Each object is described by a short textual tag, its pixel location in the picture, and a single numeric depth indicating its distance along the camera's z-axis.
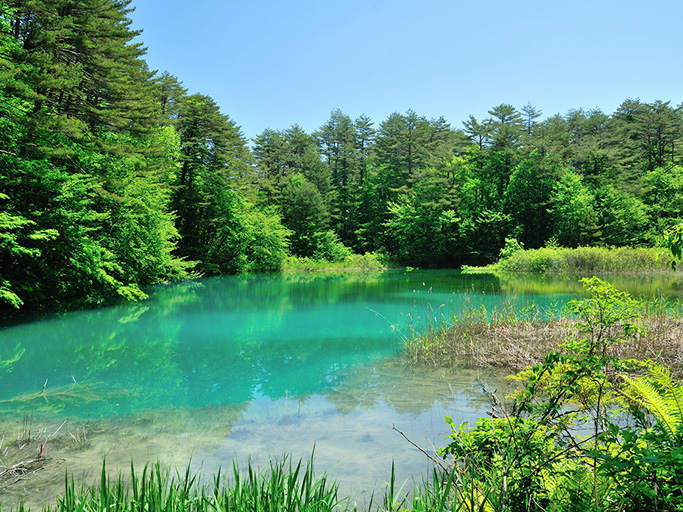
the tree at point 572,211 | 31.00
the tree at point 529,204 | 34.06
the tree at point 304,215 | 37.69
